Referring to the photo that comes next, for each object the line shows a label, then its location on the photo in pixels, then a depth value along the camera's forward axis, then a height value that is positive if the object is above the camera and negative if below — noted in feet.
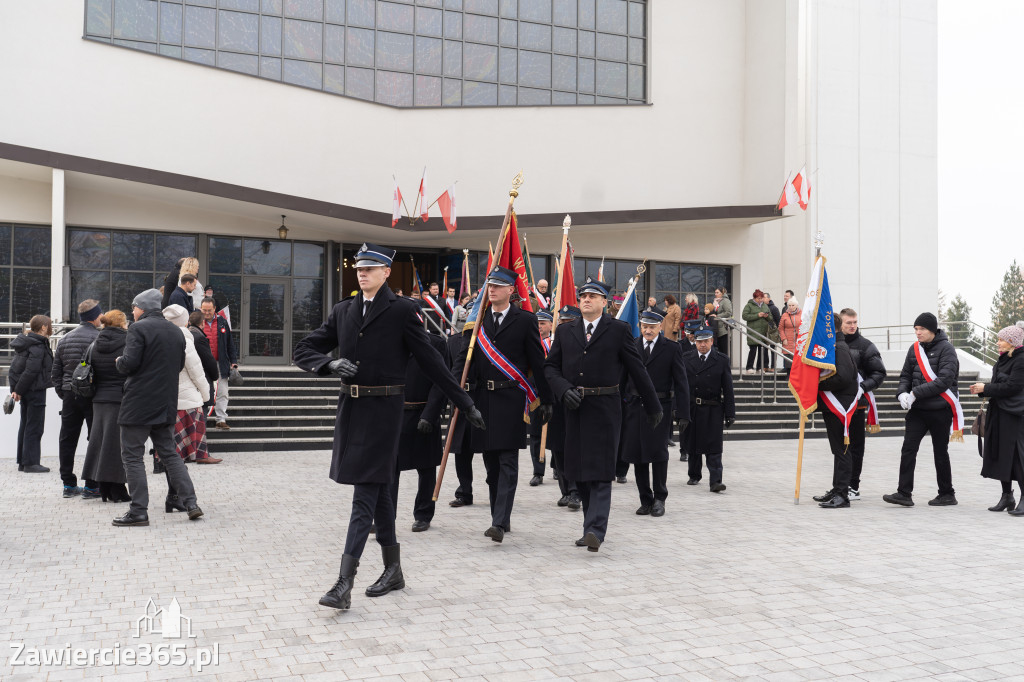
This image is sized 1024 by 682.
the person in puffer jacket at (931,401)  29.89 -1.53
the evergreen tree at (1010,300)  272.10 +18.51
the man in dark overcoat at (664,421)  27.20 -2.06
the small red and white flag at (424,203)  66.39 +11.14
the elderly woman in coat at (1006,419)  29.19 -2.08
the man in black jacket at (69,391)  31.19 -1.68
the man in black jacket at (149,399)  25.02 -1.55
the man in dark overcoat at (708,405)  33.37 -1.99
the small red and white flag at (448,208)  64.13 +10.55
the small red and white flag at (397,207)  65.67 +10.66
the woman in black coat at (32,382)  36.14 -1.59
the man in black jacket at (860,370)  30.40 -0.48
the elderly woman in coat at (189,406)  28.30 -2.23
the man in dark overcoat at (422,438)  23.26 -2.41
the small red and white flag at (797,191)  72.95 +13.78
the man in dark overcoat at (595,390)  22.21 -1.00
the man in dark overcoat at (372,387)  16.89 -0.76
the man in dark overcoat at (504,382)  23.34 -0.86
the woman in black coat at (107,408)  27.68 -2.03
